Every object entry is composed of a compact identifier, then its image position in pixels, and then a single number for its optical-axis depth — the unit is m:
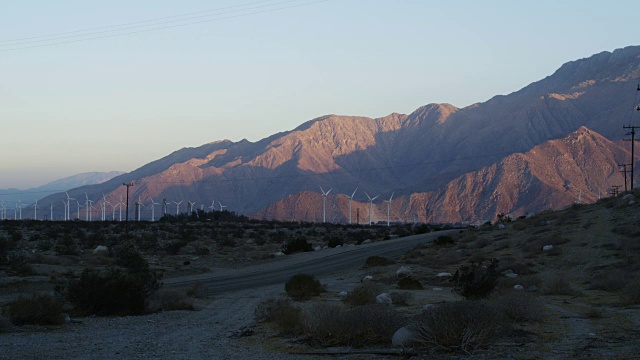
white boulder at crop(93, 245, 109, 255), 52.84
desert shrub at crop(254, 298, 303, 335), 17.25
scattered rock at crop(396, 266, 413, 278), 37.61
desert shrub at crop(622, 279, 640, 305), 21.47
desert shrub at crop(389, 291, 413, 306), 22.97
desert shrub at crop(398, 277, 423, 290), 31.36
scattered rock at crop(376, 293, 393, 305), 22.50
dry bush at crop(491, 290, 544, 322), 17.81
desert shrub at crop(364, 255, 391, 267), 47.25
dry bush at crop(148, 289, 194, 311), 24.33
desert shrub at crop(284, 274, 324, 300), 28.27
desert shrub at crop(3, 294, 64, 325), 19.58
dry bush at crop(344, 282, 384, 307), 23.06
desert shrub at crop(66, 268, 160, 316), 22.98
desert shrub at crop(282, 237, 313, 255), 63.31
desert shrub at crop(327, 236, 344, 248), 70.31
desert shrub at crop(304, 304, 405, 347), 14.66
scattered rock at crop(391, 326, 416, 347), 13.66
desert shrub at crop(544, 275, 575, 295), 26.86
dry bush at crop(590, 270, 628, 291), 27.31
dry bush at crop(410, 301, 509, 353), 13.34
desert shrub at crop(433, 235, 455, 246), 54.47
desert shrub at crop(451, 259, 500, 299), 24.19
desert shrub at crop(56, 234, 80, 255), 51.19
